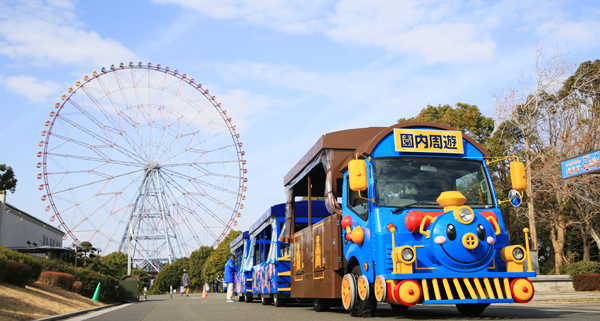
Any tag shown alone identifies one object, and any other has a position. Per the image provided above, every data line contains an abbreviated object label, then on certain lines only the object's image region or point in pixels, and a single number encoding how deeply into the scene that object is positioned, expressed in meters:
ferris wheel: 31.67
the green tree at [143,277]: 57.61
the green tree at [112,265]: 35.98
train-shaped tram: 6.74
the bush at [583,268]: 23.05
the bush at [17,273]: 13.19
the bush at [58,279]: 17.36
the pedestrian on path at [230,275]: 21.56
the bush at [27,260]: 14.20
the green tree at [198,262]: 80.12
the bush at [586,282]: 19.11
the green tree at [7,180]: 47.75
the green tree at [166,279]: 70.44
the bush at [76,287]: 18.50
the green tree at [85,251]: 32.16
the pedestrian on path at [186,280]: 30.79
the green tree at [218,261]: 65.25
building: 27.48
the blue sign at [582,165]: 14.45
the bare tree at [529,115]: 26.31
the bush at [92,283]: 19.56
